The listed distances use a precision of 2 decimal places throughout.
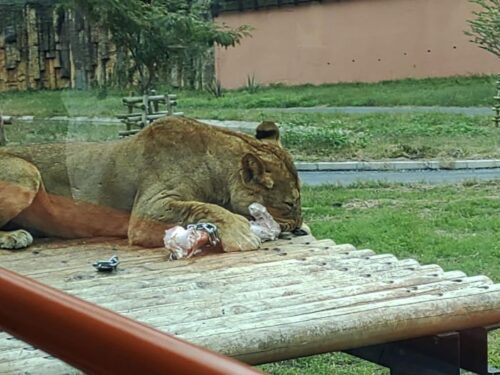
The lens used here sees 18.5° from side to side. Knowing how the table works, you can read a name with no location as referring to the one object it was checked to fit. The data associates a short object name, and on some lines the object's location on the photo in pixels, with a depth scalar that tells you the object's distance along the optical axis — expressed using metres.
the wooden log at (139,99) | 5.80
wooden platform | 3.81
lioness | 5.14
